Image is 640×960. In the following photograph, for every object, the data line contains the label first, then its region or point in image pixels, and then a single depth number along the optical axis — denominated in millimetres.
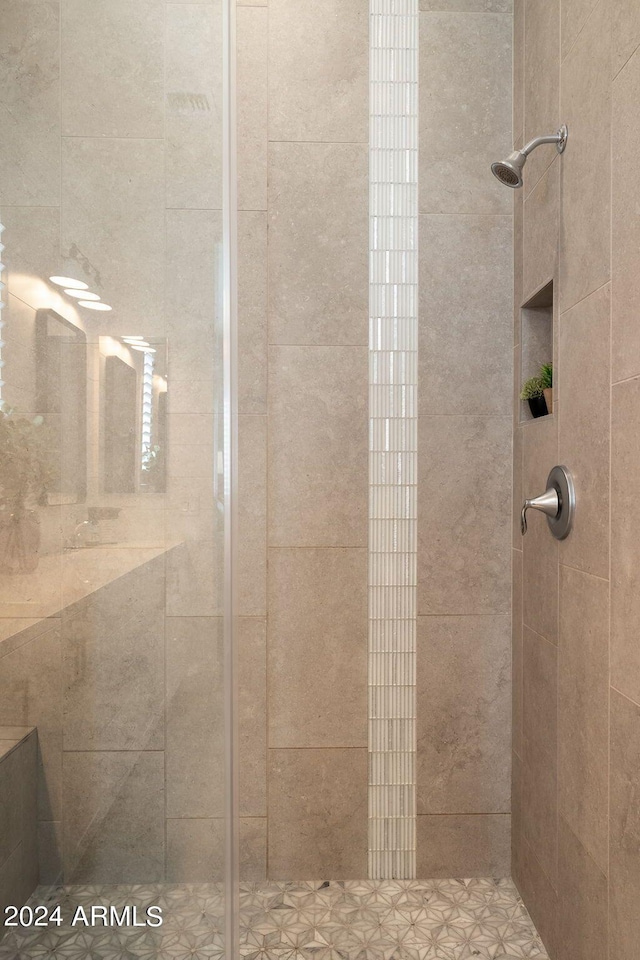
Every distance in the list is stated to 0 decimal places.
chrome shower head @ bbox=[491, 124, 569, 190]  1271
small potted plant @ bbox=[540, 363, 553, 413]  1453
